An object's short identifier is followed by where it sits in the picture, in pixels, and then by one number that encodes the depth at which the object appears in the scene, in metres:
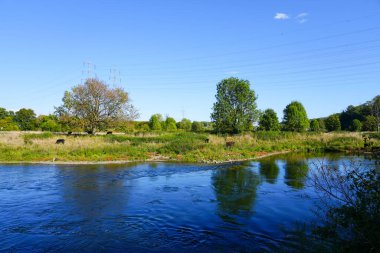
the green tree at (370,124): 62.00
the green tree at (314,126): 71.59
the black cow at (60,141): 31.28
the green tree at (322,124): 80.95
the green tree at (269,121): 58.25
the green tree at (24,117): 77.84
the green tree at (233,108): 51.09
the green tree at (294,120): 59.50
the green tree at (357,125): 65.88
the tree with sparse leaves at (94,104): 43.31
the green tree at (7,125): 67.36
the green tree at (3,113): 80.81
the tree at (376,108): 69.09
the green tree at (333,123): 70.94
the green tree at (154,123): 64.75
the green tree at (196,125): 76.62
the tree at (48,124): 63.23
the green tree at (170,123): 68.94
